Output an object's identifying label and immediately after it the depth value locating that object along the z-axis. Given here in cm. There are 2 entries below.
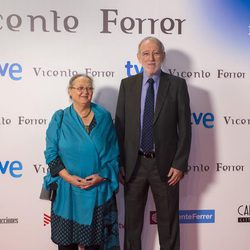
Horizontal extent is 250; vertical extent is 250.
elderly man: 237
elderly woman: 223
